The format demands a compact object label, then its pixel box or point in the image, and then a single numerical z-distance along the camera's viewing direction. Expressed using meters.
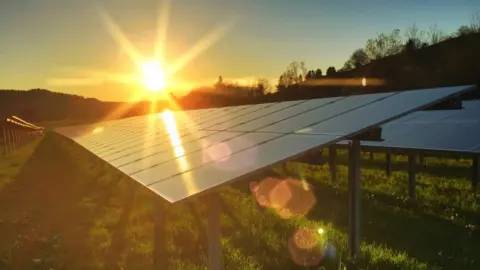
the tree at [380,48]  68.25
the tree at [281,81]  91.34
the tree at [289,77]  91.19
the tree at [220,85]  96.38
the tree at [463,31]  55.64
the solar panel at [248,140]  4.43
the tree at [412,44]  55.90
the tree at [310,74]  76.25
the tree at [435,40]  63.47
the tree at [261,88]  89.03
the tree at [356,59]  72.38
